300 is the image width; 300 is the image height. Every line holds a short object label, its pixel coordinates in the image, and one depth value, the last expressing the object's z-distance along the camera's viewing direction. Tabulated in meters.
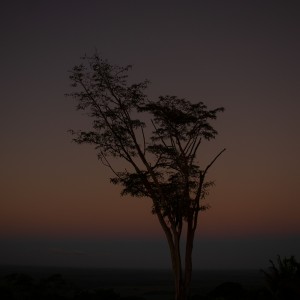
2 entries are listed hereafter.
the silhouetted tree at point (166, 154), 27.59
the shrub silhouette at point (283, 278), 22.22
